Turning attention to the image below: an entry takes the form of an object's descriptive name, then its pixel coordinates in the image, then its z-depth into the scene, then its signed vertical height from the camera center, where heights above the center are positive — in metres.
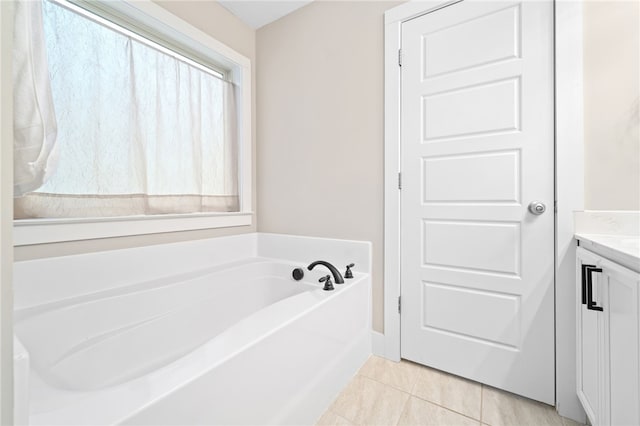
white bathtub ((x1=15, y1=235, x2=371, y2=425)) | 0.70 -0.52
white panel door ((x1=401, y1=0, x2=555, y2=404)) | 1.34 +0.09
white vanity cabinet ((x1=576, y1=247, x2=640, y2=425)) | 0.81 -0.45
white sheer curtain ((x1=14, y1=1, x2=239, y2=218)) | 1.32 +0.48
